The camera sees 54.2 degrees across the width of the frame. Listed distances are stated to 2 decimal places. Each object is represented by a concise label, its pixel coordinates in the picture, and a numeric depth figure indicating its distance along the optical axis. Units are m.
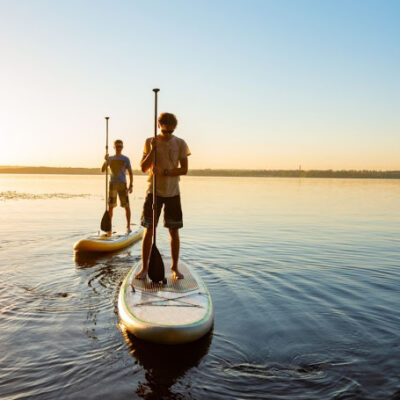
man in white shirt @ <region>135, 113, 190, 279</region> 6.36
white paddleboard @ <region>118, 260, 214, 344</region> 4.51
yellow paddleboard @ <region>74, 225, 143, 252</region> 10.24
